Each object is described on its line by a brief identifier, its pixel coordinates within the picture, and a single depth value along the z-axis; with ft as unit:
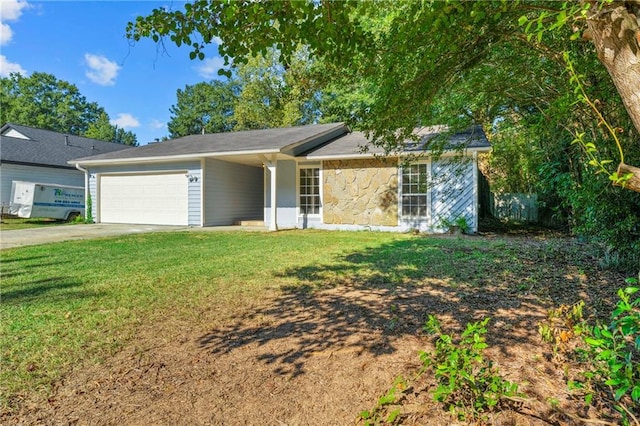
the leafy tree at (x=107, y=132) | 138.00
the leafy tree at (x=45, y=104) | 123.85
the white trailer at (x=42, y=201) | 47.14
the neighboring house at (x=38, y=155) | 52.65
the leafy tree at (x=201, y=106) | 140.56
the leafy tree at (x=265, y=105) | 87.04
